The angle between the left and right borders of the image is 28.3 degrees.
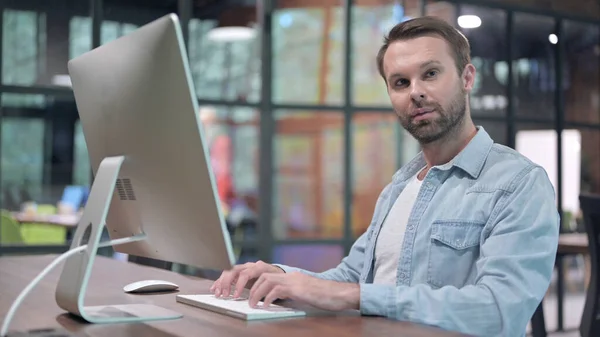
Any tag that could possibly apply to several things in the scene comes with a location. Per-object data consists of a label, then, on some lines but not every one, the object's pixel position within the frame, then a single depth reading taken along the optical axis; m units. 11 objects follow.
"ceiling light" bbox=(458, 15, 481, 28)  6.83
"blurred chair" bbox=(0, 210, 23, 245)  4.93
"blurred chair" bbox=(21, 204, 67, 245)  5.03
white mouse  2.39
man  2.08
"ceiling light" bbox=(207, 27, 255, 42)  5.75
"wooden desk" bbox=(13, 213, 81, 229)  5.05
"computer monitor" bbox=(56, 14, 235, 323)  1.93
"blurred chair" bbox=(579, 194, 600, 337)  3.45
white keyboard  2.07
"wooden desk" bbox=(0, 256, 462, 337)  1.97
